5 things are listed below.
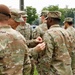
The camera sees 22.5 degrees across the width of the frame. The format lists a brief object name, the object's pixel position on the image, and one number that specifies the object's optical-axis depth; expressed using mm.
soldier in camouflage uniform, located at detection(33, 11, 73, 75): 3376
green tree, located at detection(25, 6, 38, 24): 29672
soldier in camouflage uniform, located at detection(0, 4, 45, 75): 2501
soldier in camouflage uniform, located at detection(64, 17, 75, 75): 4171
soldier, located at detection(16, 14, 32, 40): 5332
